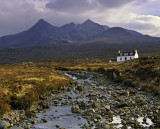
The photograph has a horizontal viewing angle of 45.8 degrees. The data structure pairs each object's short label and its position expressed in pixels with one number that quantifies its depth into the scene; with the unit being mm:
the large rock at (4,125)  17034
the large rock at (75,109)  22400
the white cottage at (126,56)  96581
